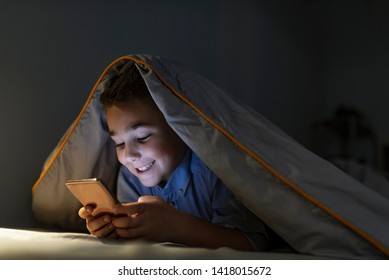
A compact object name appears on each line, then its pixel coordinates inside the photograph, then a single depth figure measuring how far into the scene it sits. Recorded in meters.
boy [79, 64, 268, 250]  0.78
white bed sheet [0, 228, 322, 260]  0.62
